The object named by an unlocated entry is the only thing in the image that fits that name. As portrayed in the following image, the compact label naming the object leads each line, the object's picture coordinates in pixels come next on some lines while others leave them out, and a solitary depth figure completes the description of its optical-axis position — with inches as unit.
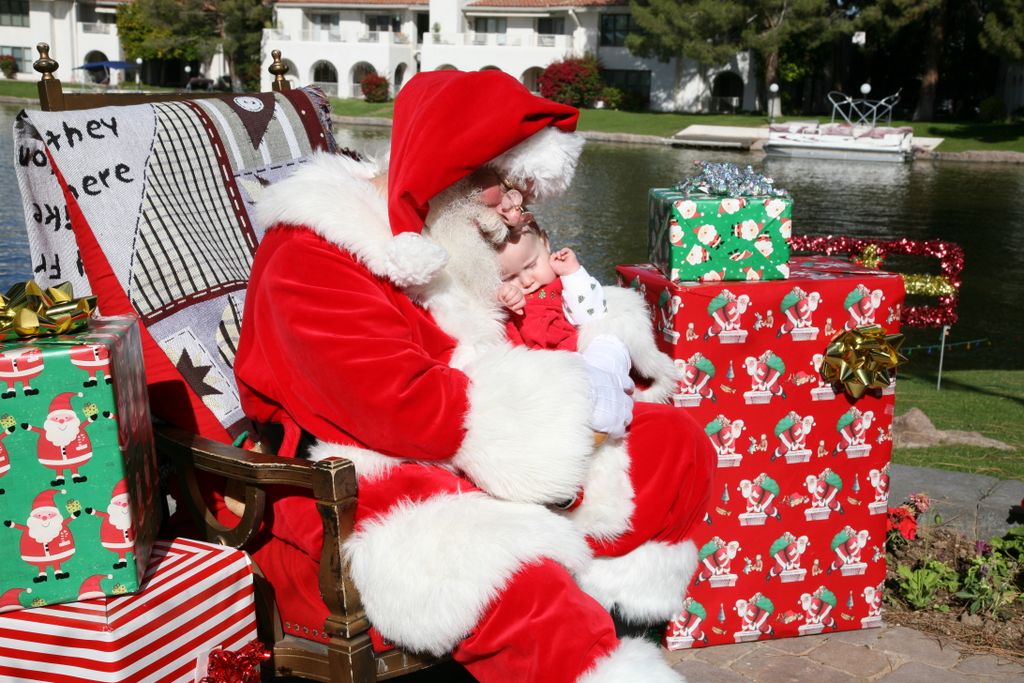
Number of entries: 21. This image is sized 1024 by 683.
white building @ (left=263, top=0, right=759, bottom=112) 1476.4
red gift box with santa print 111.6
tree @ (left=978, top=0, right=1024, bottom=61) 1096.2
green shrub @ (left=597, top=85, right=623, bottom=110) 1457.9
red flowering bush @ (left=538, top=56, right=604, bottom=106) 1459.2
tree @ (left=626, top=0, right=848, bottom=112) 1274.6
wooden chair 81.4
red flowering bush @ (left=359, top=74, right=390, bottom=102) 1551.4
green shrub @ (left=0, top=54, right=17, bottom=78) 1819.6
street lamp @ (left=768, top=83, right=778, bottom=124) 1281.3
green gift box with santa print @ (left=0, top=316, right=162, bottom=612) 71.2
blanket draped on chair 103.5
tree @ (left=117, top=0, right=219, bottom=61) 1744.6
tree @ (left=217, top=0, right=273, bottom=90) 1744.6
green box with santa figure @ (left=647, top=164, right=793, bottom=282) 110.2
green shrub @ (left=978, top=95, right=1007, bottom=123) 1221.1
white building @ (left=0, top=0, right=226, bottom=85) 1927.9
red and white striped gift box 72.7
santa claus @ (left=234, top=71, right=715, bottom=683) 80.4
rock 193.0
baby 102.5
